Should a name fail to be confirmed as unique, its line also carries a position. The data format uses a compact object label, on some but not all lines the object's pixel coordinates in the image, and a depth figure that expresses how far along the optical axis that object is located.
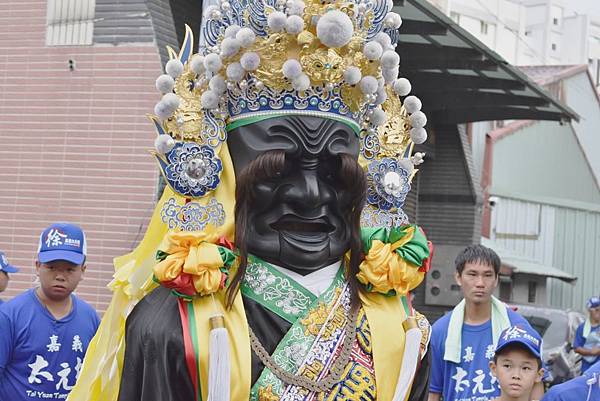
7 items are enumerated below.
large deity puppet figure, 4.89
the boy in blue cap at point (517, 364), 6.47
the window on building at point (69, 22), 12.63
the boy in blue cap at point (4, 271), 9.81
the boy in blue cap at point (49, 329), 7.13
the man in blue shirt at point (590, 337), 14.88
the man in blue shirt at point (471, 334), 7.39
